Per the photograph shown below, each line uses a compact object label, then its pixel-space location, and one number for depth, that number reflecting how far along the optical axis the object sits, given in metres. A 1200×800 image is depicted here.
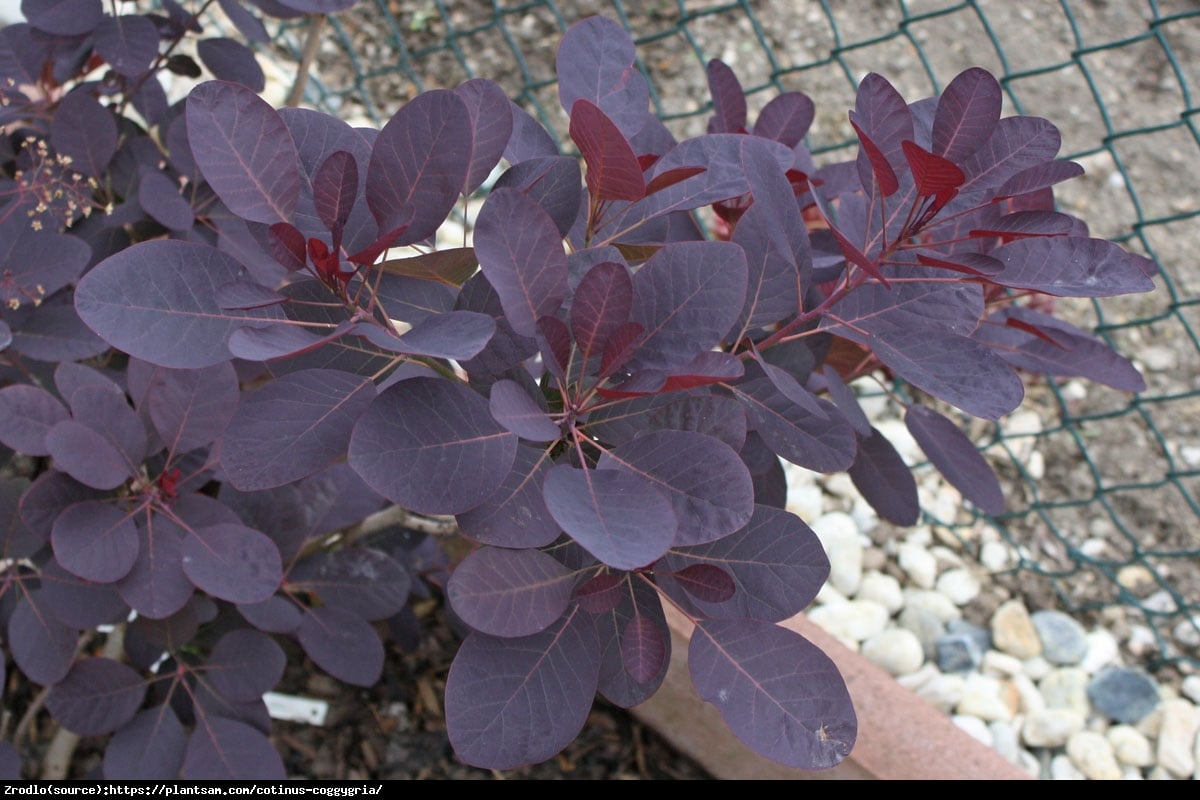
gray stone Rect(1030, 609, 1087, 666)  2.18
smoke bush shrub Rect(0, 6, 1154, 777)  0.80
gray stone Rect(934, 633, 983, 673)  2.16
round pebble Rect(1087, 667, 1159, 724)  2.08
